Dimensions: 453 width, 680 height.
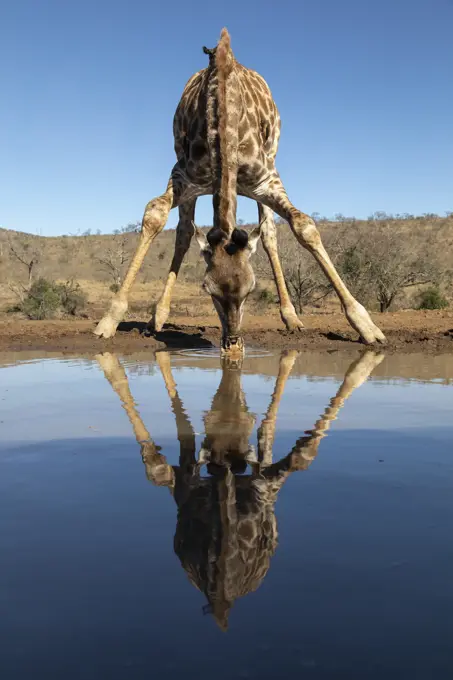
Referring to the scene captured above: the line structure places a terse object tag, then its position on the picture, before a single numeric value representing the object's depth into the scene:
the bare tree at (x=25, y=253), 32.08
